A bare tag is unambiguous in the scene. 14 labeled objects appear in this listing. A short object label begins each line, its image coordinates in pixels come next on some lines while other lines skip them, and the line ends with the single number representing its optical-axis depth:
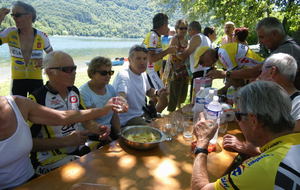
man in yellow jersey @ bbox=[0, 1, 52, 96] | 3.47
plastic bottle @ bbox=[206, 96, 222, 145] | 1.75
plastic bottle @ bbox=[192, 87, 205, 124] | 2.30
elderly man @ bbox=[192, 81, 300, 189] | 0.99
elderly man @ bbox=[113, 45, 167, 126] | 3.01
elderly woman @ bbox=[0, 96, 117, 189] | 1.49
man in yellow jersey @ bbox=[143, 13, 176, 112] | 4.47
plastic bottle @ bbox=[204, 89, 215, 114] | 2.27
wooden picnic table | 1.37
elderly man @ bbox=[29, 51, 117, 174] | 1.93
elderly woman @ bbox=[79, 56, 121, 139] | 2.72
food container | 1.77
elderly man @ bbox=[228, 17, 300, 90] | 2.79
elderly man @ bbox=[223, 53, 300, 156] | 1.88
